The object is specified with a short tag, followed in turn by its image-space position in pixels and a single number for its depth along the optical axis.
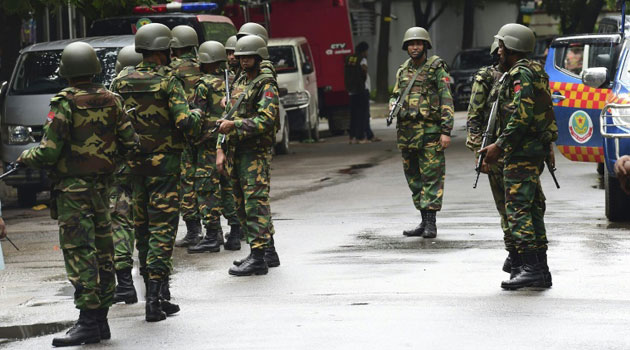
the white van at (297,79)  45.39
